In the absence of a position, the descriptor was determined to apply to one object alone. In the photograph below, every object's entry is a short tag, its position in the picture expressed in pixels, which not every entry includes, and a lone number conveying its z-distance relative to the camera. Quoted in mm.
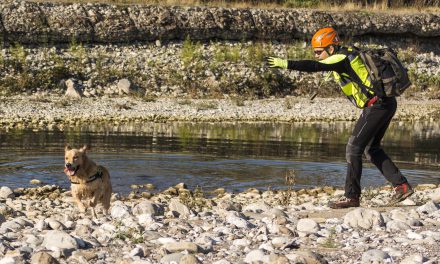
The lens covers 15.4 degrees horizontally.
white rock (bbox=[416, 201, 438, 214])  18369
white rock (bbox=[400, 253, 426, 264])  12670
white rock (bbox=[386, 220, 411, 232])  15829
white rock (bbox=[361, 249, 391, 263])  13009
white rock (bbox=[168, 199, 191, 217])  18183
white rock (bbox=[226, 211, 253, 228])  16073
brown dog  20637
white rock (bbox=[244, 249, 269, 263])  12951
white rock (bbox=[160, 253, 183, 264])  12952
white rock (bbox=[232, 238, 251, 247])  14401
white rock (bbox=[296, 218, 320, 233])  15585
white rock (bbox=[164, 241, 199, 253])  13698
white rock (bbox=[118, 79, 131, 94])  55338
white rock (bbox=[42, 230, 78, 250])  13763
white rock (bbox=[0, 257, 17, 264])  12621
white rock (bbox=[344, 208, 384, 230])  16145
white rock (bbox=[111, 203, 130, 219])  17695
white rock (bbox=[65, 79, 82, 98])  53615
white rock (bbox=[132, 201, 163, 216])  18140
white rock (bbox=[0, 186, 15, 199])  23234
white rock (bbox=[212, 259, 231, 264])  12880
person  19259
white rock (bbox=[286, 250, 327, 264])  12894
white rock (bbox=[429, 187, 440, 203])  21412
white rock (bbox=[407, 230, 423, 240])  14839
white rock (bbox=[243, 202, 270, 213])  19776
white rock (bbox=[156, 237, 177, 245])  14434
